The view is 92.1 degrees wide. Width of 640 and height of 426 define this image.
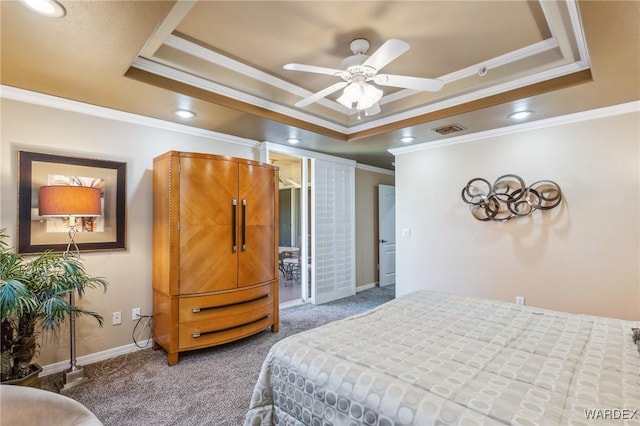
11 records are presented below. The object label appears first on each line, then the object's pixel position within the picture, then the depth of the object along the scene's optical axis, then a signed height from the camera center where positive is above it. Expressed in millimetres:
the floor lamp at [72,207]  2285 +122
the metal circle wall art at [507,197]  3279 +242
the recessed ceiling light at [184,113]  2947 +1057
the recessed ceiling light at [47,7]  1481 +1064
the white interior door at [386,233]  6016 -274
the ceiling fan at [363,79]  1919 +955
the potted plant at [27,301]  1931 -515
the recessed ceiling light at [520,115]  3049 +1049
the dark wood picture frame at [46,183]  2477 +193
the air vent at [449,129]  3453 +1039
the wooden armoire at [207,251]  2789 -286
